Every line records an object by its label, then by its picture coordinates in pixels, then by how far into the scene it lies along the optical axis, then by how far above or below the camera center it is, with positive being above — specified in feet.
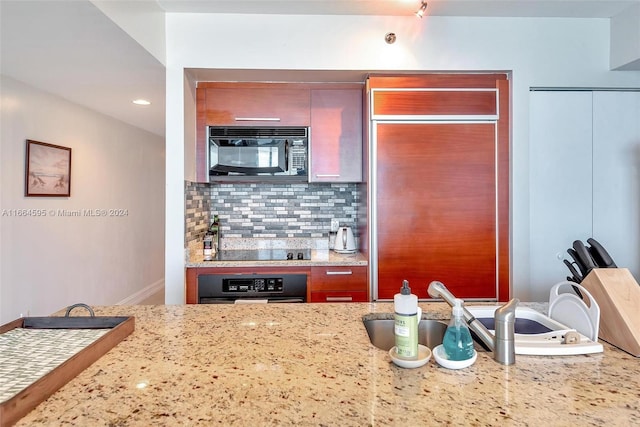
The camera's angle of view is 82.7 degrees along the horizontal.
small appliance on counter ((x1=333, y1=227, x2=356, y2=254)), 9.33 -0.67
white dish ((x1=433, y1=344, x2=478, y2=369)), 3.04 -1.23
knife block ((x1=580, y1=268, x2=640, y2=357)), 3.38 -0.87
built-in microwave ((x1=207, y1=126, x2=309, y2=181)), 8.89 +1.57
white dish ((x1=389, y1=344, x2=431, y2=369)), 3.03 -1.21
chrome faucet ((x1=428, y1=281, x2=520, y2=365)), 3.08 -1.03
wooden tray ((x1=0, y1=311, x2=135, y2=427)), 2.36 -1.16
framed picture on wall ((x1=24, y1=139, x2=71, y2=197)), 9.63 +1.28
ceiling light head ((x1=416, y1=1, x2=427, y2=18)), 6.72 +3.85
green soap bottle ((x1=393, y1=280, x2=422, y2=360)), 3.04 -0.92
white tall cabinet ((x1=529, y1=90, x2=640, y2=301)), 8.25 +1.14
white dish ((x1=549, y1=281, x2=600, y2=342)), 3.53 -1.01
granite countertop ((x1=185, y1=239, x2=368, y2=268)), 8.02 -0.97
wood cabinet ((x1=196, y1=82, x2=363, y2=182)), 8.82 +2.47
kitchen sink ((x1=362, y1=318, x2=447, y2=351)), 4.38 -1.41
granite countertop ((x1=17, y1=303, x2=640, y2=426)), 2.40 -1.30
